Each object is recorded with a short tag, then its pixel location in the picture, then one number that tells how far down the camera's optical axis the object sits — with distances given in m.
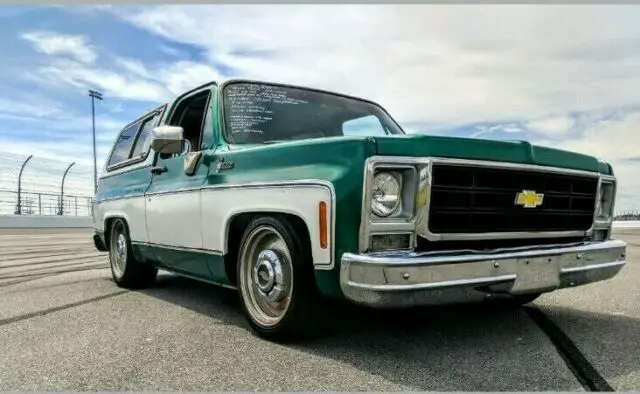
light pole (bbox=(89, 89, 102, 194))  22.26
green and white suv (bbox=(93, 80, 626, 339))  2.93
